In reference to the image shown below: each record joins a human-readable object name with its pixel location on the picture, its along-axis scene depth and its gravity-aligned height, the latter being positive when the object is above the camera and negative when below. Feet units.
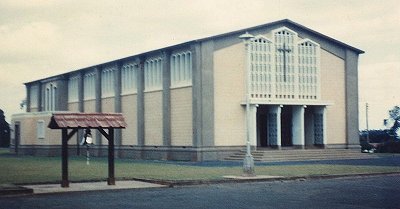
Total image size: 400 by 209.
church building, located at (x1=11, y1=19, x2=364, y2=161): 130.11 +9.33
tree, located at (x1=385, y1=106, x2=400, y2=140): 238.66 +4.81
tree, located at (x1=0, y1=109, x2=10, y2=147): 314.35 +1.76
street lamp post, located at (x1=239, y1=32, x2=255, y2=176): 79.05 -4.49
